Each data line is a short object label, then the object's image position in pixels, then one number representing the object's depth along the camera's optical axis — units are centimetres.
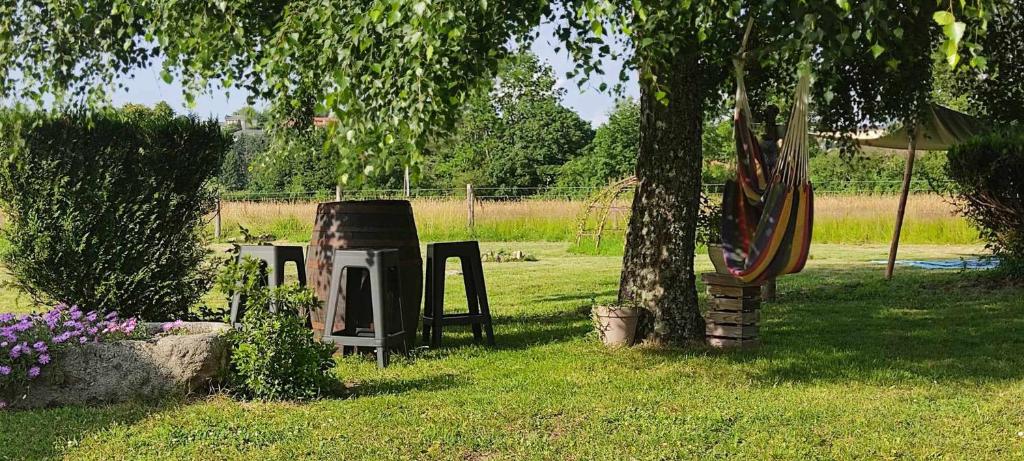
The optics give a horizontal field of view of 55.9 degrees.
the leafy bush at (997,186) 959
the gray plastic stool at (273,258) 603
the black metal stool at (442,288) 627
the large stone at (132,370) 462
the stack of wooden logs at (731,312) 612
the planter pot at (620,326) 611
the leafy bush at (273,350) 467
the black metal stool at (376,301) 558
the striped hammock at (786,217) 512
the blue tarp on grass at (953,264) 1169
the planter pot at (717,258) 789
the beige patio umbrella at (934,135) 999
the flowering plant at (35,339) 444
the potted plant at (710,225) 880
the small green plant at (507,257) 1477
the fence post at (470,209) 1942
